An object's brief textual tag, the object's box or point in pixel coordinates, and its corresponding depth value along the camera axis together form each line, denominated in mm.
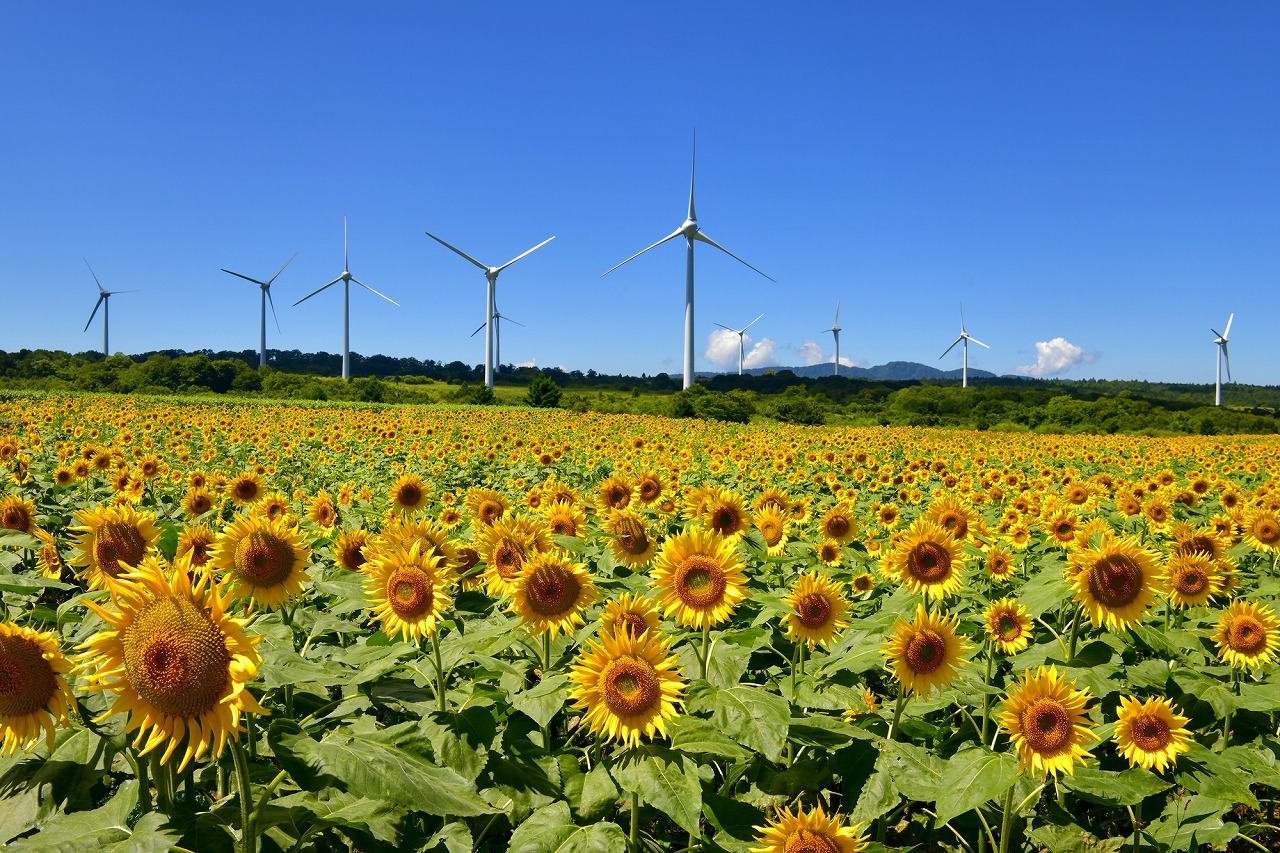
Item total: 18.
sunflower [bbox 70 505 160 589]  3475
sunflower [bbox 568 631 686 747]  2660
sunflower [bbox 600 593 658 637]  2895
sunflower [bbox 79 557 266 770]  1984
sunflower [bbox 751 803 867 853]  2369
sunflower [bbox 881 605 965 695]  3373
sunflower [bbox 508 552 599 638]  3430
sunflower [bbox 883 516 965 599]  4734
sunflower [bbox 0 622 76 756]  2170
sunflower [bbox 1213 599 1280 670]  4293
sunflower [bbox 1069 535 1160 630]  3889
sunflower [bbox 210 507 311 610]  3468
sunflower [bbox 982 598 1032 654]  4848
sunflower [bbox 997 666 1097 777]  2988
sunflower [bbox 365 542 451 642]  3186
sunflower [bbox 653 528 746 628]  3463
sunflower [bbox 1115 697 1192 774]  3547
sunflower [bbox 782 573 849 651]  3885
